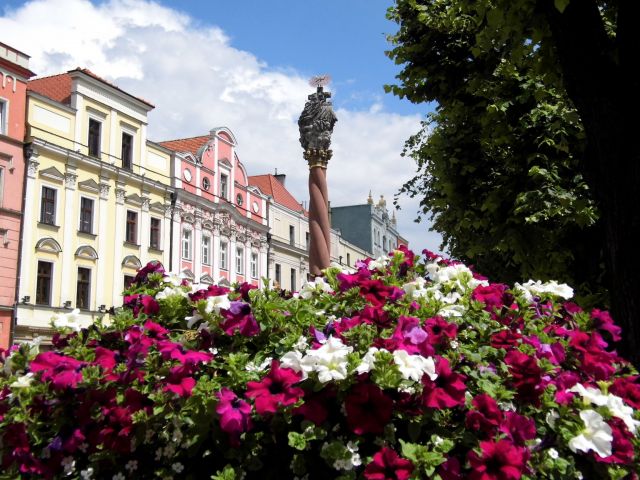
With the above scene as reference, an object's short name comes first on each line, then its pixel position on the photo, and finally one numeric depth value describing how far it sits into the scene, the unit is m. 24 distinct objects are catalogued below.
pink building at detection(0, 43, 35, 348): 20.53
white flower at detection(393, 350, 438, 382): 2.15
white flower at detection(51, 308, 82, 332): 3.26
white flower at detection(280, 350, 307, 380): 2.25
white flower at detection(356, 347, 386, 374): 2.15
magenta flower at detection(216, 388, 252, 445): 2.13
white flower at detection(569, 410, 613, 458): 2.16
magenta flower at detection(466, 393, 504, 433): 2.16
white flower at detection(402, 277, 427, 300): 3.19
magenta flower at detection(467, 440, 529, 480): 2.02
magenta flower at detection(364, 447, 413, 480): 2.02
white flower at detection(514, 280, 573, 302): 3.32
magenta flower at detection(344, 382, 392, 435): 2.14
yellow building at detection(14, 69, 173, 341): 21.89
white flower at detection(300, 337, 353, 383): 2.14
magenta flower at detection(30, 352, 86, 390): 2.53
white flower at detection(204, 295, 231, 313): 2.81
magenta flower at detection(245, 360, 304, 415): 2.14
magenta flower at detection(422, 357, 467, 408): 2.18
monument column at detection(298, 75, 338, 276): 11.33
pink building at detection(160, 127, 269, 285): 28.75
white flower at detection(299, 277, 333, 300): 3.58
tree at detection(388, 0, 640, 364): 8.52
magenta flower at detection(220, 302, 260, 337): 2.71
